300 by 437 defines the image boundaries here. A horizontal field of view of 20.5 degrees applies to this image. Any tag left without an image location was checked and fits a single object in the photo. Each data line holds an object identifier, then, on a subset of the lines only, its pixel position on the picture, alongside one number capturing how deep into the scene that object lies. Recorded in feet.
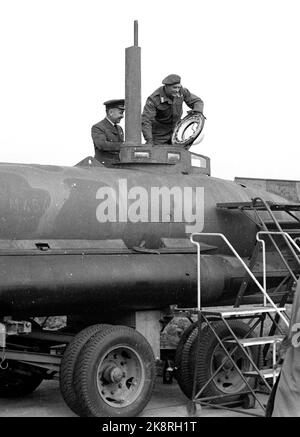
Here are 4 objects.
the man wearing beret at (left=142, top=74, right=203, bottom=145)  37.45
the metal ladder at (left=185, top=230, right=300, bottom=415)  27.99
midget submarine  27.20
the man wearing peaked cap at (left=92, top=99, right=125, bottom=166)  37.22
